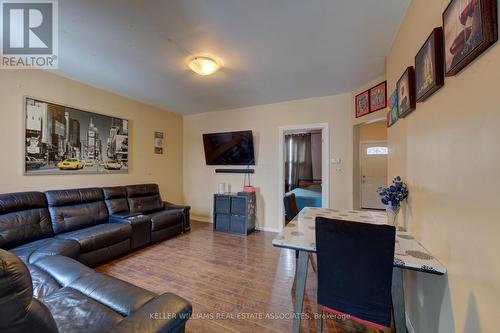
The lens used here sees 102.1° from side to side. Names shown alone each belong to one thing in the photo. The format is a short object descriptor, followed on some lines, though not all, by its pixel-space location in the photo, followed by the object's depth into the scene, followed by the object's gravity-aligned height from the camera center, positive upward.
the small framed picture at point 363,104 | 3.04 +0.99
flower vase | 1.71 -0.40
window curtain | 6.42 +0.24
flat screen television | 4.30 +0.43
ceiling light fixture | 2.43 +1.26
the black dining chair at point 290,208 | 2.35 -0.47
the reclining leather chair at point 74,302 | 0.61 -0.80
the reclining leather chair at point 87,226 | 2.45 -0.81
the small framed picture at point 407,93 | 1.52 +0.59
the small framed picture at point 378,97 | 2.69 +0.98
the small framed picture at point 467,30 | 0.73 +0.56
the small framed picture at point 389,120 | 2.12 +0.51
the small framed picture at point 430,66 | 1.11 +0.60
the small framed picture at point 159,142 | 4.48 +0.58
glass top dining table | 1.10 -0.52
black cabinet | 3.94 -0.90
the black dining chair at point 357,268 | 1.08 -0.57
